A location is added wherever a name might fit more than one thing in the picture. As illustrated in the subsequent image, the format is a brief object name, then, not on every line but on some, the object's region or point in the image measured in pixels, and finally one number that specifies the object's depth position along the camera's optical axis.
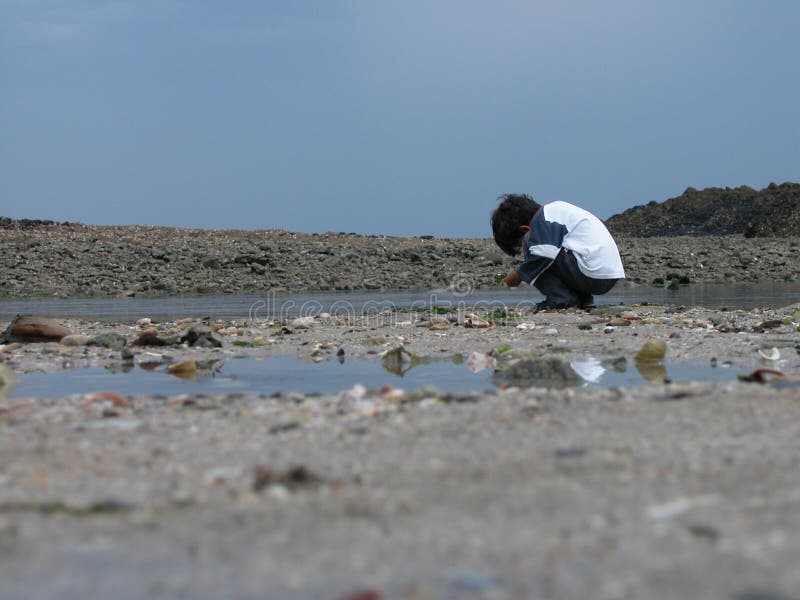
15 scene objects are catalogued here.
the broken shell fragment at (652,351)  5.90
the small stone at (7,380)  5.13
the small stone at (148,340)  7.12
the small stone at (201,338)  7.20
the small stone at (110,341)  7.10
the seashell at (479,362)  5.68
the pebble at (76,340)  7.18
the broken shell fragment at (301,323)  8.55
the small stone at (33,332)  7.44
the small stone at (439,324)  8.17
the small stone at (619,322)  7.85
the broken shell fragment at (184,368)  5.80
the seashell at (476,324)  8.15
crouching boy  9.03
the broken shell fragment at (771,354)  5.73
